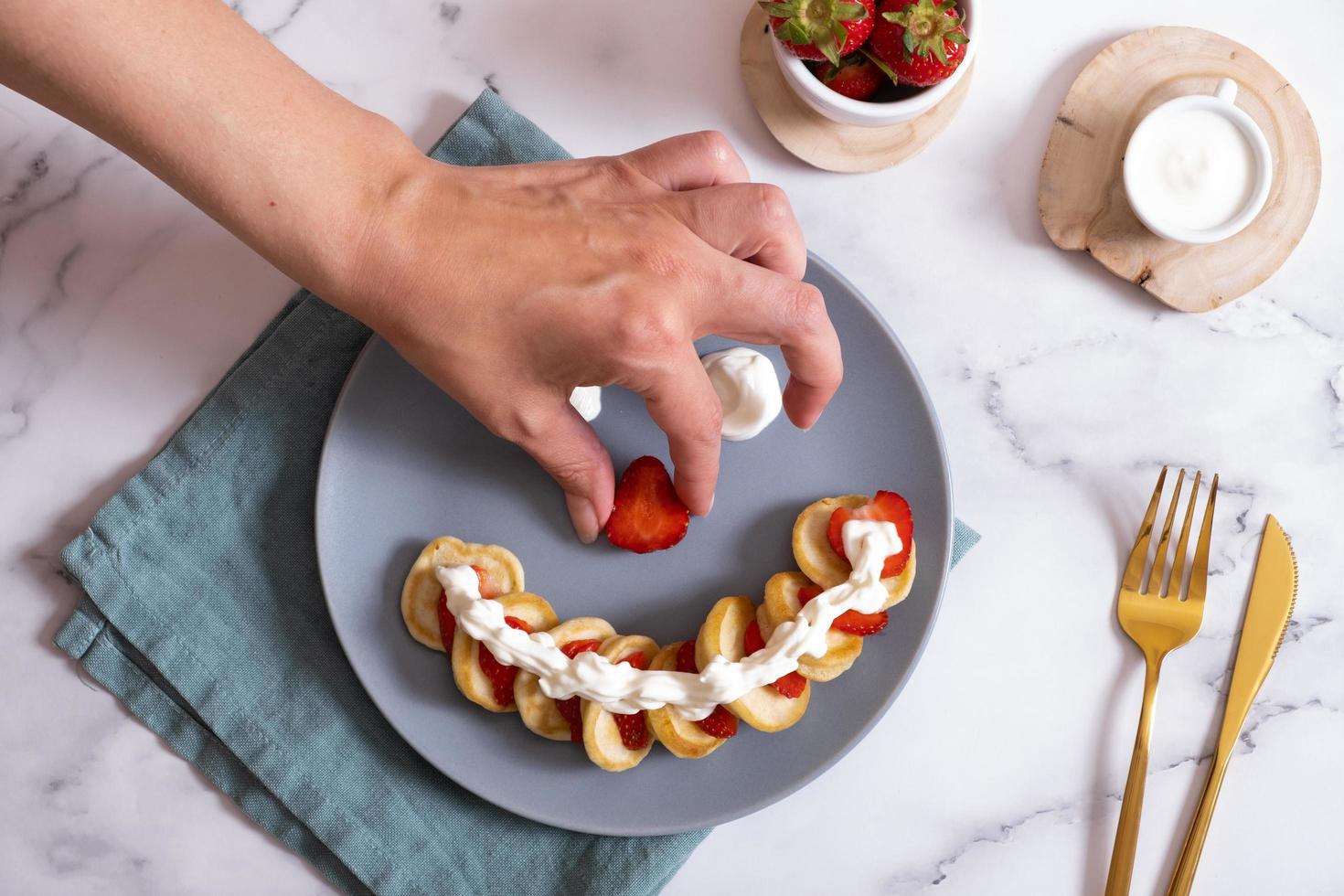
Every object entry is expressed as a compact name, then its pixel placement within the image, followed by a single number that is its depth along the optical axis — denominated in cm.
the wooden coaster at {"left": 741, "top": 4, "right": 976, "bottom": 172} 83
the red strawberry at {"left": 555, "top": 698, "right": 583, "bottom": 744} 79
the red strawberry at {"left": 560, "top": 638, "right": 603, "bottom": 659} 79
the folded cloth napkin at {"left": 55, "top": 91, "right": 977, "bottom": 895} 81
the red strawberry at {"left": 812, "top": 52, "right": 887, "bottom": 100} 80
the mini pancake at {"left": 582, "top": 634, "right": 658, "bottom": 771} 78
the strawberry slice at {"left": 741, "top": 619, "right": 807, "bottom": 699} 79
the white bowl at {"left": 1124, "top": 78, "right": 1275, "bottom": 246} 81
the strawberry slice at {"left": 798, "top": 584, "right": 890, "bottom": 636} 79
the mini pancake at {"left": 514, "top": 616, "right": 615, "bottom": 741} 79
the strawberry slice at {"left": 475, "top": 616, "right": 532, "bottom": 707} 79
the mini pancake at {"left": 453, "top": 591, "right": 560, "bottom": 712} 79
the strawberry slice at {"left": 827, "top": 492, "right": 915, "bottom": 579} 79
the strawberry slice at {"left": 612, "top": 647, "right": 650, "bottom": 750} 79
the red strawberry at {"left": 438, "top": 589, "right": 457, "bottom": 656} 79
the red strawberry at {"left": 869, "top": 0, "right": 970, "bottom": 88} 78
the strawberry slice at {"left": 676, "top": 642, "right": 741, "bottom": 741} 79
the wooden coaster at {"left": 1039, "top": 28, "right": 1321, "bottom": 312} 83
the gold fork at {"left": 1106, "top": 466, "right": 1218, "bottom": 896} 83
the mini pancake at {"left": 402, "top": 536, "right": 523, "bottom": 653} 80
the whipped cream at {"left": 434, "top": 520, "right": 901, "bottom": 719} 77
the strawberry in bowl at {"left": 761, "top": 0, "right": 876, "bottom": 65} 77
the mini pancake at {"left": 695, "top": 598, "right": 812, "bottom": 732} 78
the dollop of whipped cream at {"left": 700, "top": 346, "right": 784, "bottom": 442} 79
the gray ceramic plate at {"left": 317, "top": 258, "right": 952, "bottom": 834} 79
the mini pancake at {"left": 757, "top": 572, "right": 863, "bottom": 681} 79
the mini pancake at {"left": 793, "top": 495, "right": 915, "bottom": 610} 79
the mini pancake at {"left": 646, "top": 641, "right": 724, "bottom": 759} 78
